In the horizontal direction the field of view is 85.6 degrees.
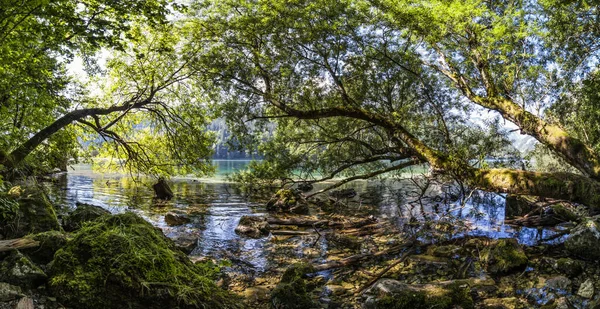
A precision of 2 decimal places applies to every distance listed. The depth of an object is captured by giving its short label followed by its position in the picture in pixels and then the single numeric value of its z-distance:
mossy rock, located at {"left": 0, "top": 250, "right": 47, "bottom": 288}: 3.91
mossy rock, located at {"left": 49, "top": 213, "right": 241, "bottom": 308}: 3.96
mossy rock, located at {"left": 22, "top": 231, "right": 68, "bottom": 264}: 4.89
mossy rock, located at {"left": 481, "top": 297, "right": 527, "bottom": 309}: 5.83
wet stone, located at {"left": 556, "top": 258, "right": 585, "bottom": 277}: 7.12
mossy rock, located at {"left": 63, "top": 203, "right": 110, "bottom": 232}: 8.75
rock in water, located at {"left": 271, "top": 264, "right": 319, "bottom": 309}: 6.01
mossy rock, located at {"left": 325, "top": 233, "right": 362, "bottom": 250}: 10.94
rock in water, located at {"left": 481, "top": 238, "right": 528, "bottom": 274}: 7.62
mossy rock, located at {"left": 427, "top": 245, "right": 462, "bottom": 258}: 9.02
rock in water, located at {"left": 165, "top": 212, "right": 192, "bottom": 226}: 14.80
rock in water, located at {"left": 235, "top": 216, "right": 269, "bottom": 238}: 12.82
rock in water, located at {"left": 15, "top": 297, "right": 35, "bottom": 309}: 3.46
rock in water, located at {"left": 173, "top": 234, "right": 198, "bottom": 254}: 9.88
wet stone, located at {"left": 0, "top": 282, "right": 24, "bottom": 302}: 3.51
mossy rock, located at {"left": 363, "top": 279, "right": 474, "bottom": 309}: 5.62
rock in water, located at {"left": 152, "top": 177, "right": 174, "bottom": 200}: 23.58
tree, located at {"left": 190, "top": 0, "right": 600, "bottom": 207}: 10.74
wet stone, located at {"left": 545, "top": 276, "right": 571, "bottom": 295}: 6.37
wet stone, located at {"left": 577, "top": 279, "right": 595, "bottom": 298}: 6.02
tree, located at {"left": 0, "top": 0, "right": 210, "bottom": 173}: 8.49
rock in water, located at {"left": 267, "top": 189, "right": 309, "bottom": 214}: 18.95
